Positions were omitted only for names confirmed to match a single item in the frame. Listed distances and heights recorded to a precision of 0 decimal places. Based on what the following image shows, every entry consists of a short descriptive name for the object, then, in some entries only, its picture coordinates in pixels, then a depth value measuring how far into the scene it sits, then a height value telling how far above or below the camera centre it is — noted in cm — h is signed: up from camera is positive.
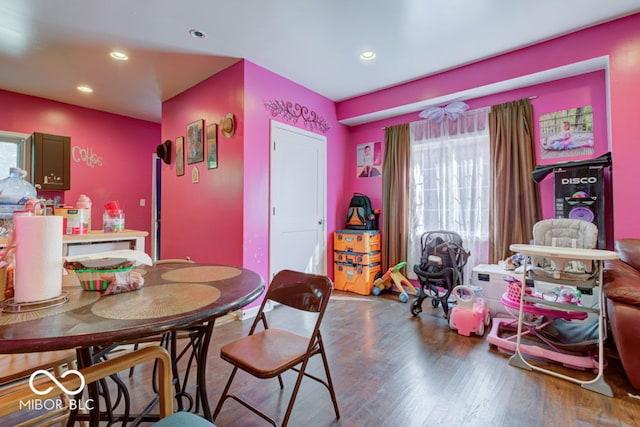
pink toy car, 266 -90
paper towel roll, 87 -11
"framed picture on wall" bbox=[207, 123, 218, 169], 353 +87
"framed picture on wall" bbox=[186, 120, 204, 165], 373 +98
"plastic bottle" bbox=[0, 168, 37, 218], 231 +20
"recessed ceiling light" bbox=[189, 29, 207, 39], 272 +172
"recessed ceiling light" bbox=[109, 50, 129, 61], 308 +173
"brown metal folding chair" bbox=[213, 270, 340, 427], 133 -66
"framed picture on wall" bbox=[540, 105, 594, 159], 294 +86
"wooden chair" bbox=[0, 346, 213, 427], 68 -42
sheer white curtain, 356 +45
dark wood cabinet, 408 +80
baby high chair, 196 -73
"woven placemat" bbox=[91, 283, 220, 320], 88 -28
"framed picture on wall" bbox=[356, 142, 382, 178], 452 +89
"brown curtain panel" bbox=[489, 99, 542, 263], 320 +41
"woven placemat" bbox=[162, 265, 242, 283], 132 -27
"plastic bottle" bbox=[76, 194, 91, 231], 191 +10
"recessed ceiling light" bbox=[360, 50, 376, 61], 308 +172
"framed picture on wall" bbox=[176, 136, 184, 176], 405 +86
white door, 359 +23
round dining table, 72 -29
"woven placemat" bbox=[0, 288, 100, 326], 81 -28
